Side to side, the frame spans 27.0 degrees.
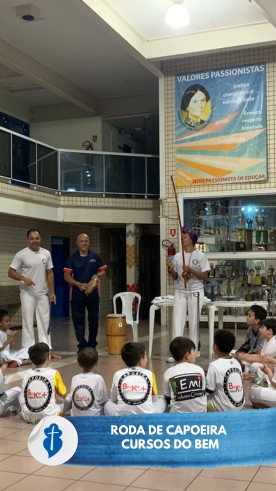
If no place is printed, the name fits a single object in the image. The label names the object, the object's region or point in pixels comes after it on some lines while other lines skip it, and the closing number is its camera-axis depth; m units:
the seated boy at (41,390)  4.13
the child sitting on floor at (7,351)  6.52
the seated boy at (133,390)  3.81
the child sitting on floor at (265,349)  4.82
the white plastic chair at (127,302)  9.03
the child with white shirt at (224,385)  4.01
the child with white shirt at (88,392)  3.97
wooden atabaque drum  7.96
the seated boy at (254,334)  5.68
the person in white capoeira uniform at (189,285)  7.16
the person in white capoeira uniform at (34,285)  7.47
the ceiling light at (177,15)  8.80
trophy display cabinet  11.22
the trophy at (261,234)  11.24
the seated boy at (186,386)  3.82
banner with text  11.13
